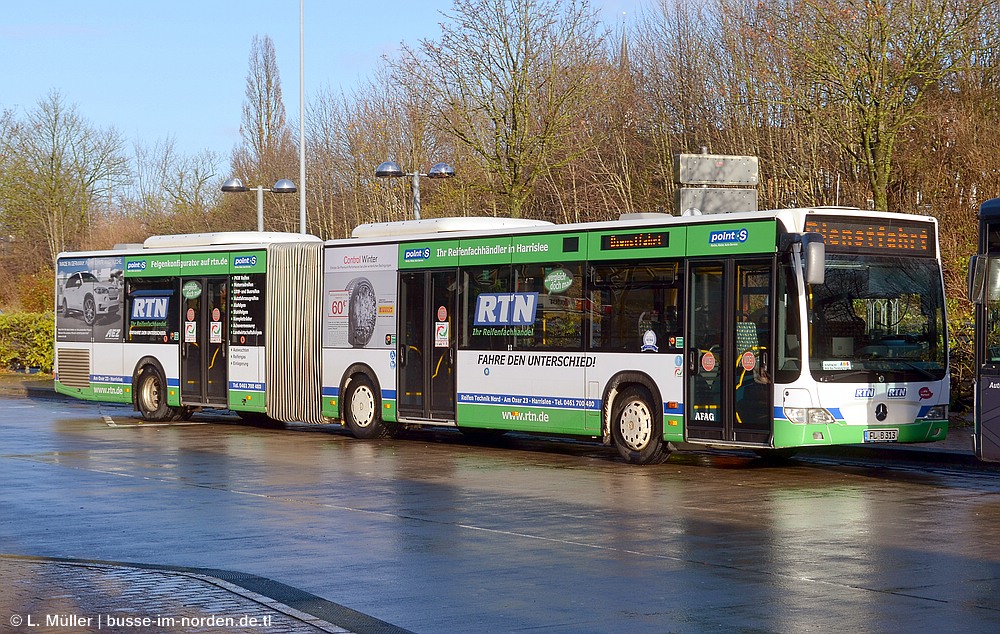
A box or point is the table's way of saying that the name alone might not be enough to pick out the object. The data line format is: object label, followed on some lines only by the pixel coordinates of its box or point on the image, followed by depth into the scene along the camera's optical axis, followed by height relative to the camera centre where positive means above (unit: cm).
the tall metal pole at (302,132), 3503 +572
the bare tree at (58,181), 5975 +736
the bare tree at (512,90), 3103 +589
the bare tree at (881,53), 2409 +508
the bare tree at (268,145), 5004 +905
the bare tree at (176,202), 5803 +650
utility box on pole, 2134 +264
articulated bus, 1588 +32
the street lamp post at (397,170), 2886 +370
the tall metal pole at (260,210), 3522 +356
